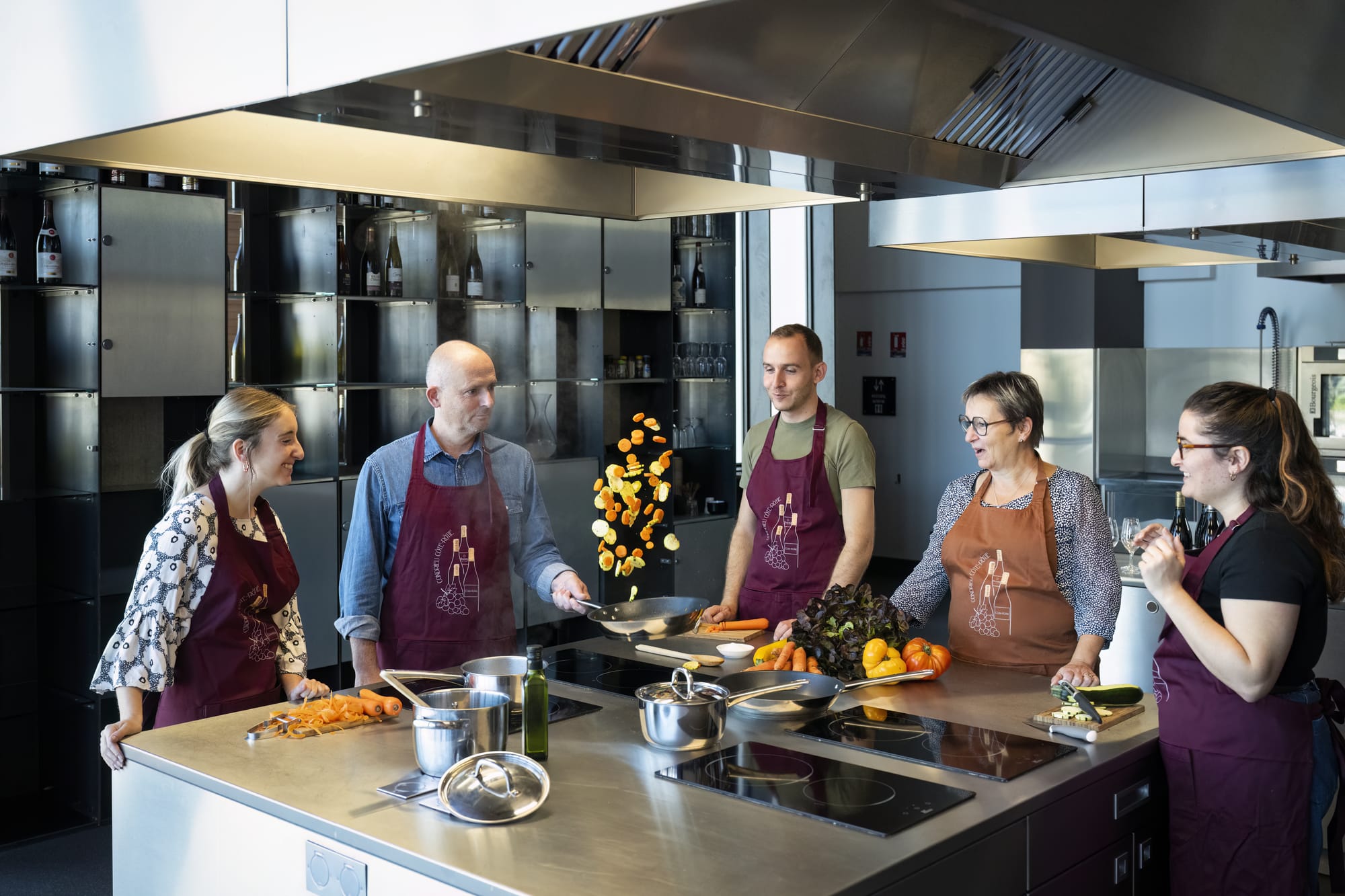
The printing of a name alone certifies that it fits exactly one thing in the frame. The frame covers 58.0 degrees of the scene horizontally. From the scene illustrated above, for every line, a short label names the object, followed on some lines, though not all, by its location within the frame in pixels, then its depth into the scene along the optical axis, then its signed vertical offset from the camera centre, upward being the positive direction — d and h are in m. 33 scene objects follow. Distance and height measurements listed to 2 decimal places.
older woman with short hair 3.04 -0.40
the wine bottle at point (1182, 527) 3.91 -0.48
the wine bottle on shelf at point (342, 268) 5.20 +0.55
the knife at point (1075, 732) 2.36 -0.66
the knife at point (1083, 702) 2.43 -0.62
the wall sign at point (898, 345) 10.76 +0.45
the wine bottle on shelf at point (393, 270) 5.41 +0.57
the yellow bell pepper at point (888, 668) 2.74 -0.61
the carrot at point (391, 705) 2.49 -0.64
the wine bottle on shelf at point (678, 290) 7.00 +0.62
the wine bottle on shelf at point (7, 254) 4.52 +0.53
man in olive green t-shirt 3.77 -0.30
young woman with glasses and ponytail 2.29 -0.50
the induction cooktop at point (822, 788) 1.93 -0.66
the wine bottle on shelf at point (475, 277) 5.55 +0.55
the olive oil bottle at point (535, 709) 2.21 -0.57
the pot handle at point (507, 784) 1.93 -0.62
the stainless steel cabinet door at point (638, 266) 6.43 +0.71
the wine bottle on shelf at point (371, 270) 5.35 +0.56
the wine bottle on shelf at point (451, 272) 5.47 +0.56
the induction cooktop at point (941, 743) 2.20 -0.66
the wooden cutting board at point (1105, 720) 2.42 -0.67
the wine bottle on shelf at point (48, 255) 4.61 +0.54
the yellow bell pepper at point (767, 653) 2.89 -0.61
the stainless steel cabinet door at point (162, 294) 4.59 +0.40
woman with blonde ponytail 2.72 -0.45
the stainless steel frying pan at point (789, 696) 2.46 -0.61
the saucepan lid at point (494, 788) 1.91 -0.63
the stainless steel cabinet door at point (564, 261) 5.92 +0.68
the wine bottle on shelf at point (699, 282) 7.20 +0.68
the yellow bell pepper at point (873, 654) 2.77 -0.59
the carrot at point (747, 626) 3.37 -0.64
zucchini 2.60 -0.64
